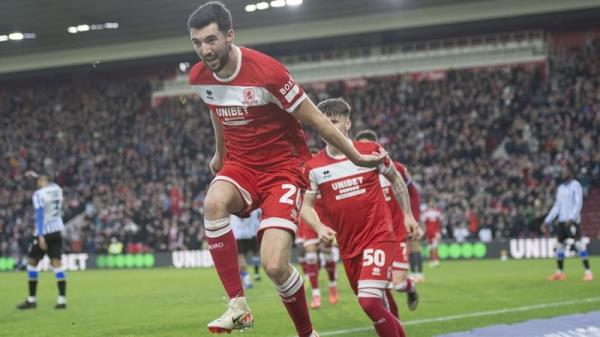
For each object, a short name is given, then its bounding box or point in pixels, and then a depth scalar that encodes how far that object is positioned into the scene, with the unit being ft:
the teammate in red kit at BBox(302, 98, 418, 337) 22.95
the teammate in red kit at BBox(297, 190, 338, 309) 43.57
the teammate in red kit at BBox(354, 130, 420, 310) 31.17
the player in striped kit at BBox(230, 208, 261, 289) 58.65
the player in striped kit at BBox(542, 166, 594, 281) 55.93
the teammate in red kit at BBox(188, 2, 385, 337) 18.89
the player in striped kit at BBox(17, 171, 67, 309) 47.01
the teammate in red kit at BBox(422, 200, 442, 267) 82.28
